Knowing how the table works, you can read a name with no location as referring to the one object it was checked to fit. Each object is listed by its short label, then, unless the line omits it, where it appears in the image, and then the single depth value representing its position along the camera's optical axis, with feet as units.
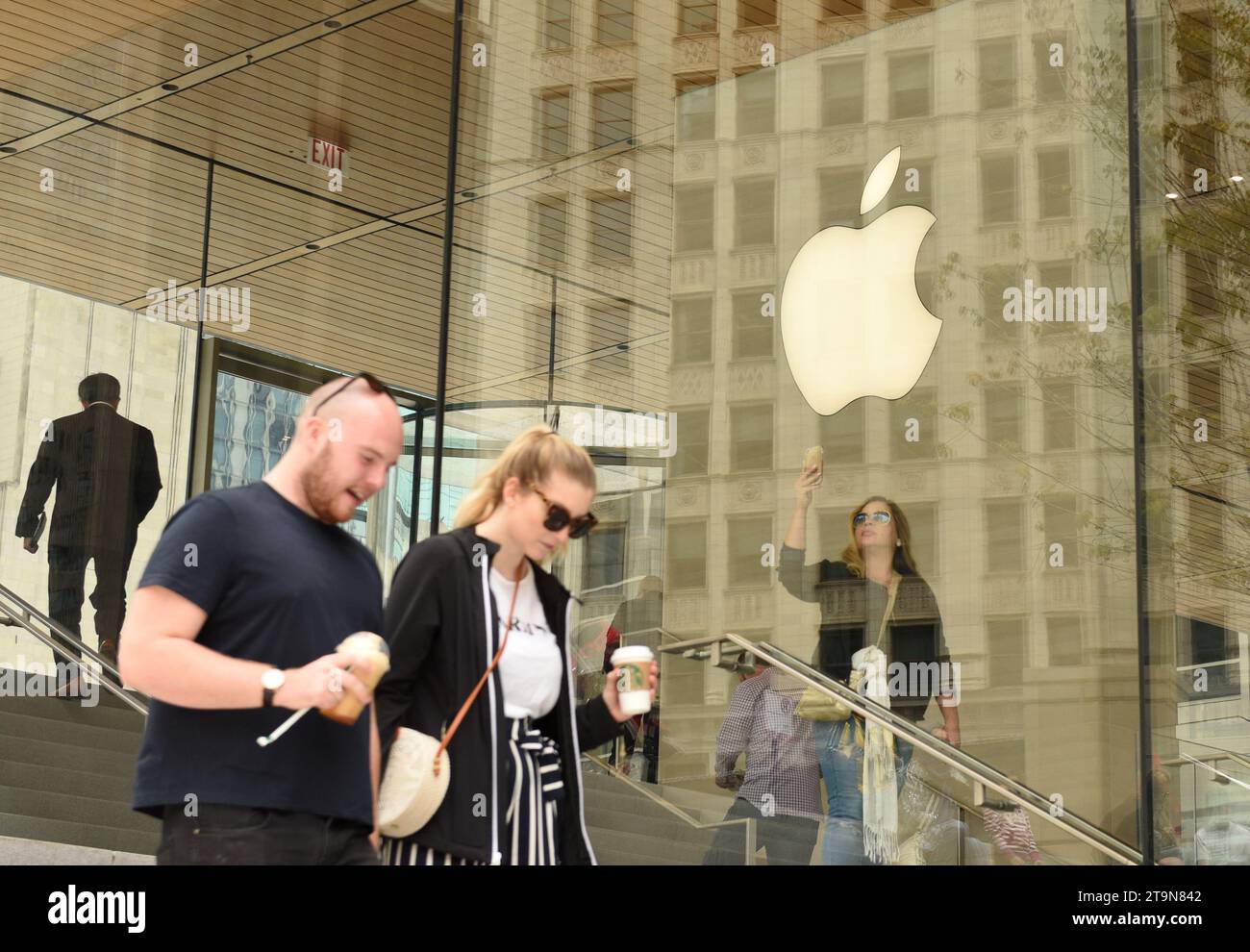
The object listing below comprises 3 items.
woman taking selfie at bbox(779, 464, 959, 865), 19.53
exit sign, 28.50
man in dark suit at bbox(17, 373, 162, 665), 25.39
